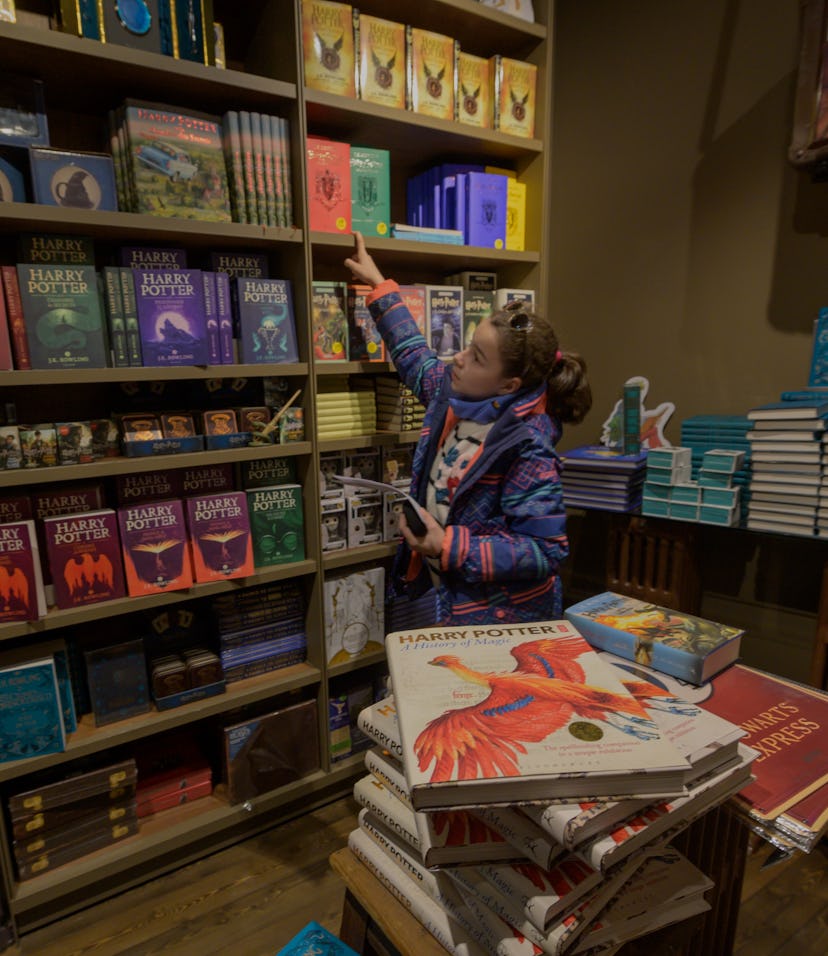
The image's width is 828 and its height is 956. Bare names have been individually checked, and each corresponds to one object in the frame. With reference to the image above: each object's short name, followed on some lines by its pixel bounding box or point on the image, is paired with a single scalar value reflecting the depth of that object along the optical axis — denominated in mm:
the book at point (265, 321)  1892
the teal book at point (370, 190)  2061
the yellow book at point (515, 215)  2398
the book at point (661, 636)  1155
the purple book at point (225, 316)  1854
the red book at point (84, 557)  1684
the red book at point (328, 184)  1942
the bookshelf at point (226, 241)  1628
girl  1589
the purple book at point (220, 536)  1886
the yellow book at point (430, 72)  2061
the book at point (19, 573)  1599
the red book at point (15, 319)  1573
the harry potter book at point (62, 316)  1586
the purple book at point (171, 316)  1728
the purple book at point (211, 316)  1829
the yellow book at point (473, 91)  2186
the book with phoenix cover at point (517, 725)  696
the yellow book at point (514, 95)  2254
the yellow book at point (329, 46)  1862
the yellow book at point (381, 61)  1966
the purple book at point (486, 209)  2270
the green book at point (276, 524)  2012
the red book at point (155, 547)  1780
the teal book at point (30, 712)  1652
